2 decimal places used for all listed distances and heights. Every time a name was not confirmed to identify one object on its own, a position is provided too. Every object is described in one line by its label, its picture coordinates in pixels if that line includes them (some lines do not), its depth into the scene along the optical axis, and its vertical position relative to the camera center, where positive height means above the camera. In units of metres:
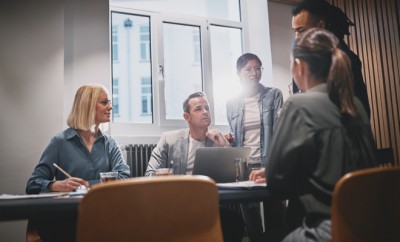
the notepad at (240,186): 1.38 -0.15
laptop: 1.86 -0.07
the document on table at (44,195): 1.43 -0.16
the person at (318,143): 1.19 +0.00
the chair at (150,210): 0.92 -0.15
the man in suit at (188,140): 2.68 +0.06
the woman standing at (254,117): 2.97 +0.24
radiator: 3.47 -0.07
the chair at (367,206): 1.07 -0.19
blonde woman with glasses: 2.29 +0.04
